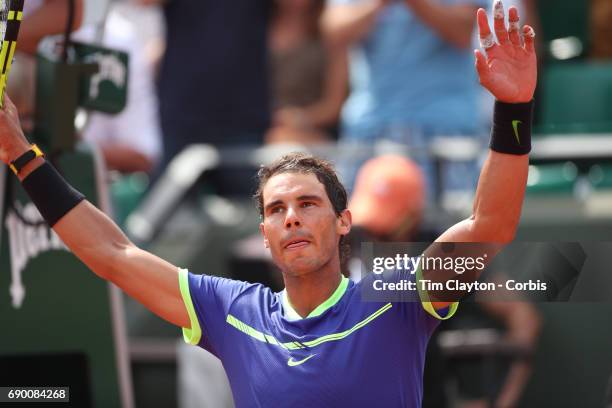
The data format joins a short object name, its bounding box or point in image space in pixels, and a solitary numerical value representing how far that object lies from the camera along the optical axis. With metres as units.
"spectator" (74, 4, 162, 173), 15.82
